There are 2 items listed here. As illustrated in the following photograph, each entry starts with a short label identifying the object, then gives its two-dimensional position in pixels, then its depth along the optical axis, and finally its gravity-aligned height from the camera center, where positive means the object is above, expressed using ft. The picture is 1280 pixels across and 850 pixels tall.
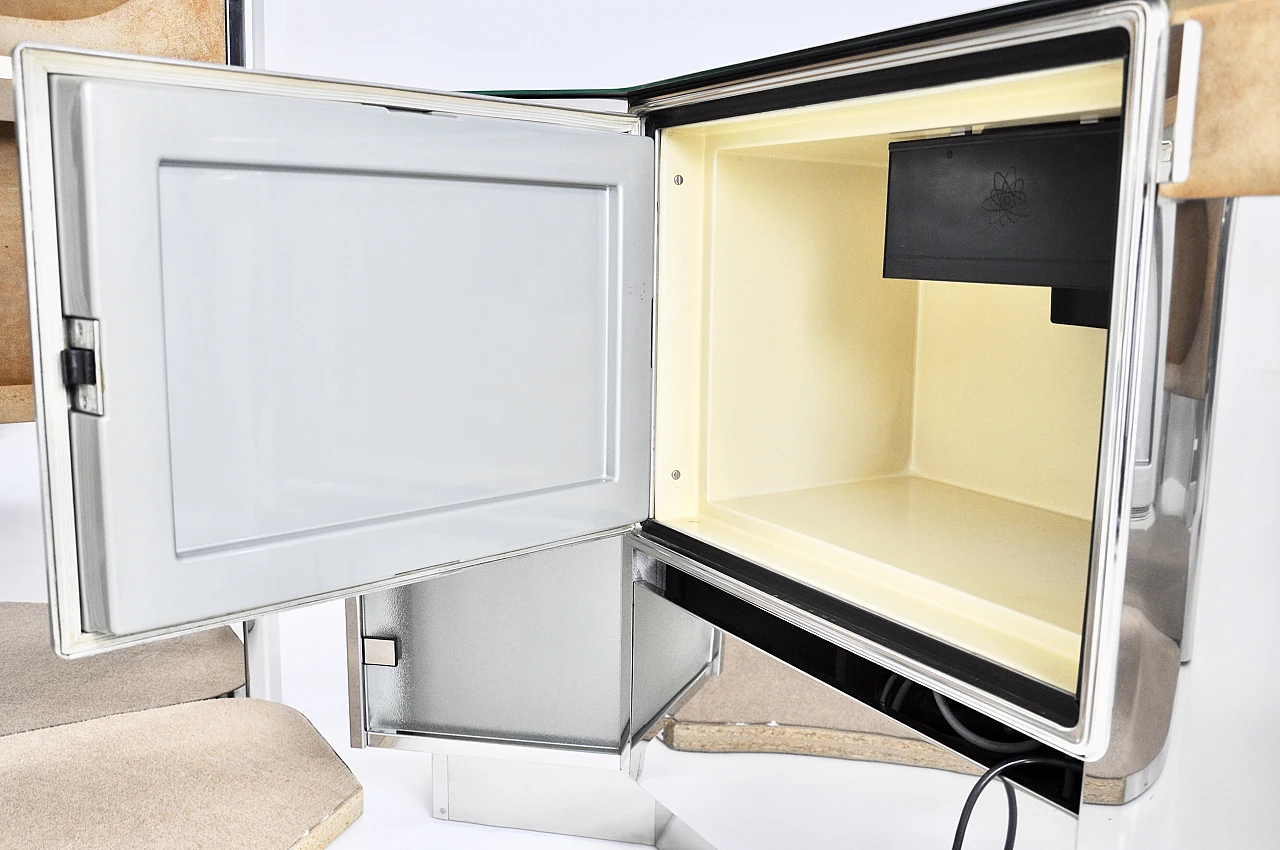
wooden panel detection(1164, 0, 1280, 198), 2.39 +0.44
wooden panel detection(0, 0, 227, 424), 5.77 +1.37
